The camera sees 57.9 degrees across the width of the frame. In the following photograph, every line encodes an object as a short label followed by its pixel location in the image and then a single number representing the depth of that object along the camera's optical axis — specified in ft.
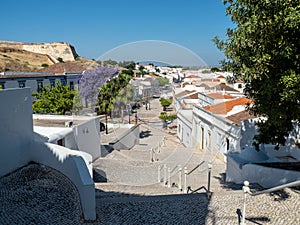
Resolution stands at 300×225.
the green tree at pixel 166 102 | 87.37
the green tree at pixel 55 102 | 52.49
